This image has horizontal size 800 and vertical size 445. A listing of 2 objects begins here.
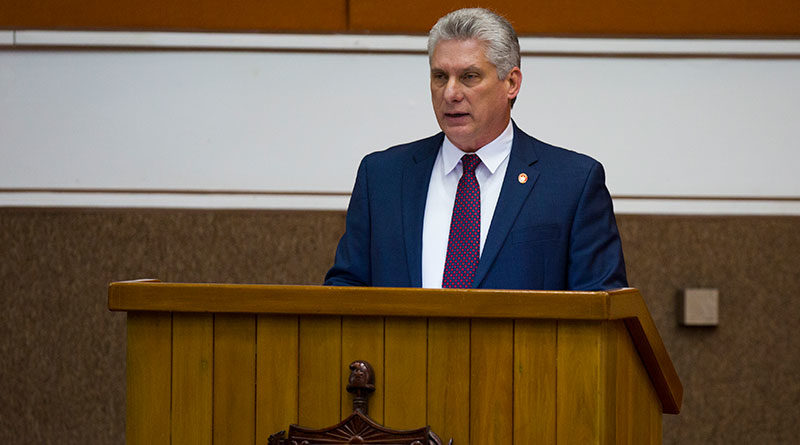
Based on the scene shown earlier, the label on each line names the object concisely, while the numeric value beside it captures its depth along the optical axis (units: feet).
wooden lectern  22.85
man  24.05
